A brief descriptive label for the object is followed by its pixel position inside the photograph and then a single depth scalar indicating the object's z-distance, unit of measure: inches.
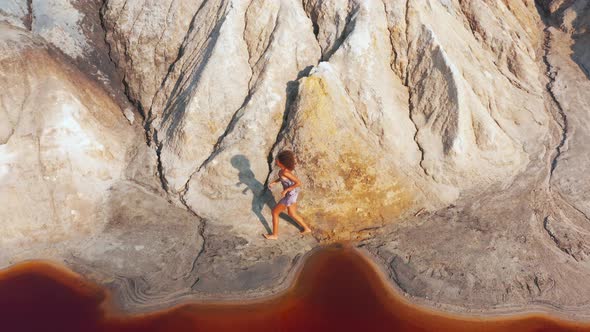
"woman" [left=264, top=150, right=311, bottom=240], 268.1
